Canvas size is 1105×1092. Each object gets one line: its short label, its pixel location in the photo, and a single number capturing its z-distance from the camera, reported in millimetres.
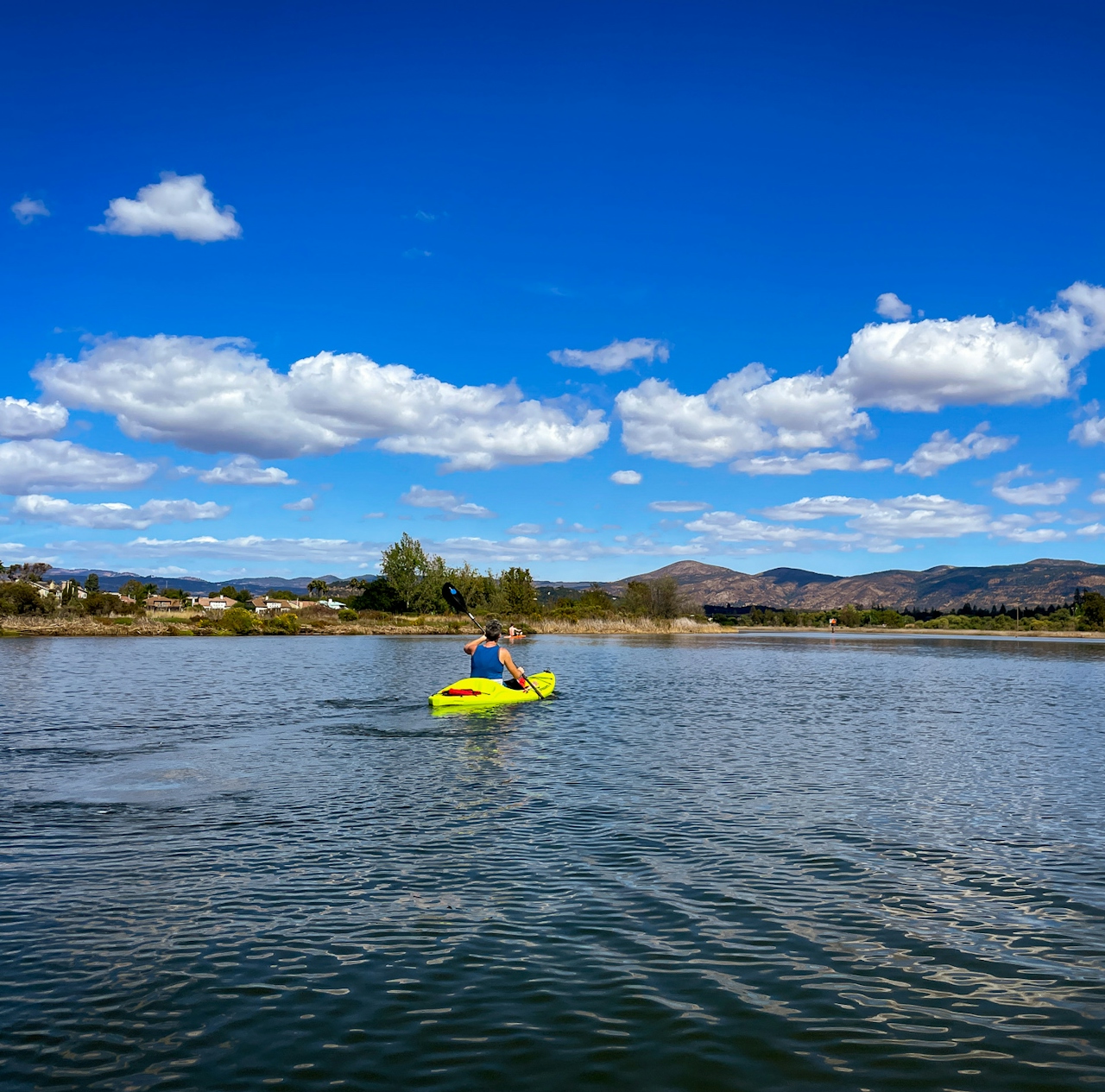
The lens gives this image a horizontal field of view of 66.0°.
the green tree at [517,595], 110562
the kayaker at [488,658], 25719
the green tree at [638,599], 122312
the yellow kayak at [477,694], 24719
